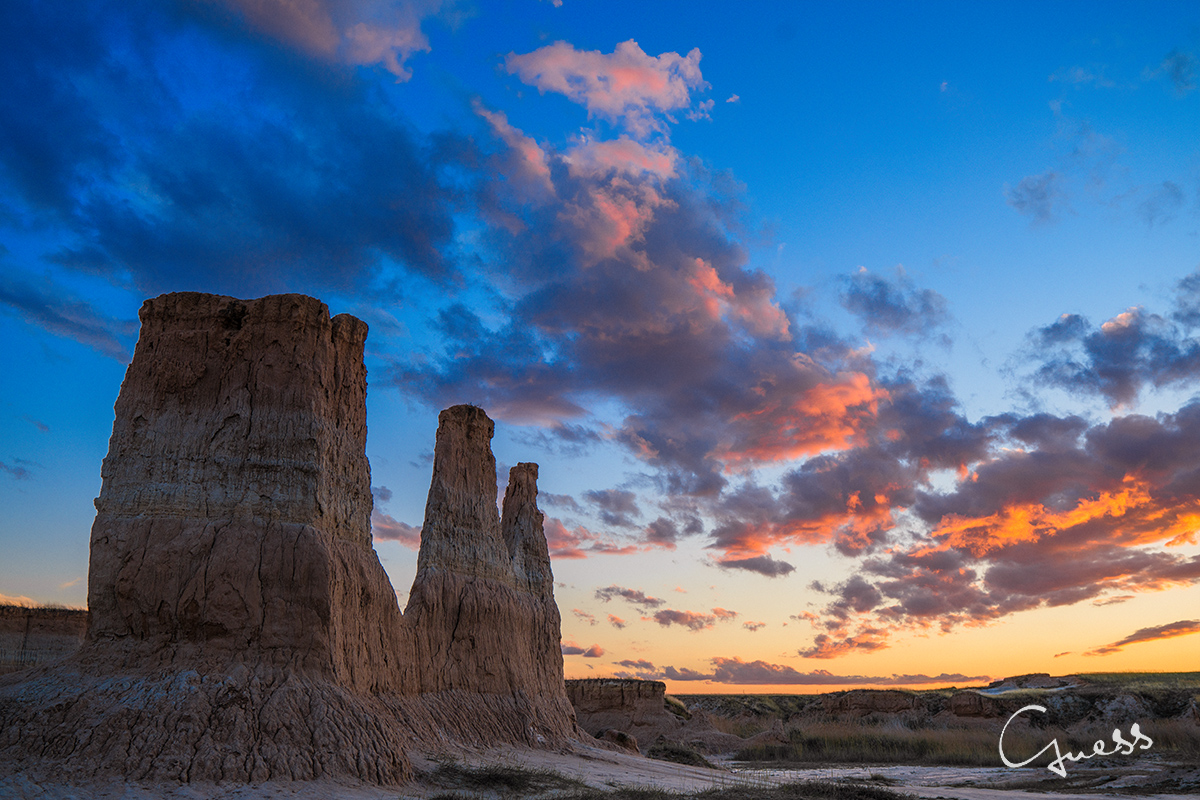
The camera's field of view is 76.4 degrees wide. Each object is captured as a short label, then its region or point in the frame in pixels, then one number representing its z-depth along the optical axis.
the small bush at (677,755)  31.55
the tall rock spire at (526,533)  29.92
